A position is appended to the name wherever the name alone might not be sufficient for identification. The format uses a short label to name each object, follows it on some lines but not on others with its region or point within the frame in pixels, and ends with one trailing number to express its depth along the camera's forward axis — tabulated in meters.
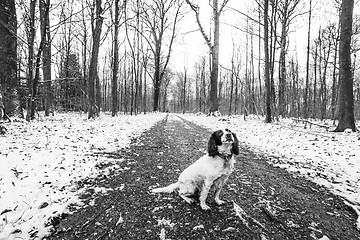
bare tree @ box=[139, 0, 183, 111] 29.72
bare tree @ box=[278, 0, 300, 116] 19.83
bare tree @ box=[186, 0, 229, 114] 18.09
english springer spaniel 2.96
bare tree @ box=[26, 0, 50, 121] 10.18
